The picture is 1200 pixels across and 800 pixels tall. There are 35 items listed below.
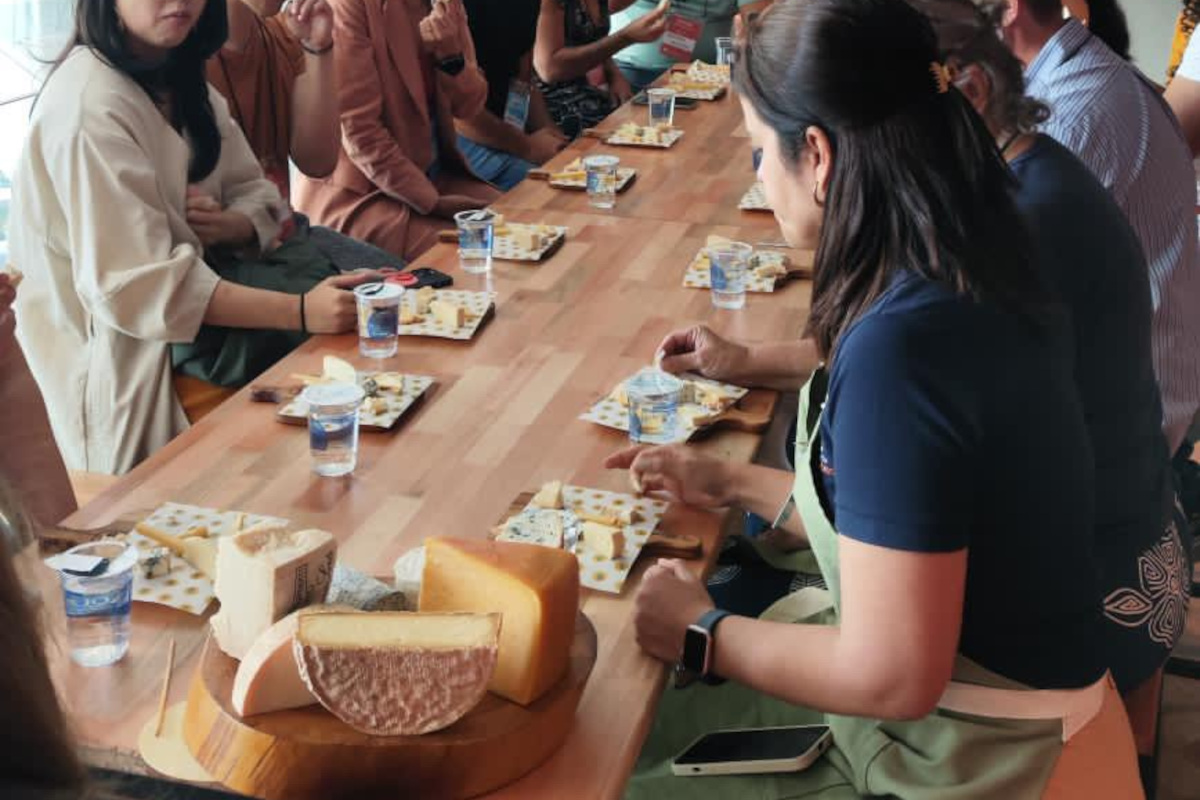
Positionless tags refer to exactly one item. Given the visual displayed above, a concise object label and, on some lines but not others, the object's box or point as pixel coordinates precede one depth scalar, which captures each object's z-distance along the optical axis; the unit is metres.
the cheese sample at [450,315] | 2.26
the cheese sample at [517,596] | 1.16
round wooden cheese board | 1.09
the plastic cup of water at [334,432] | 1.73
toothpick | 1.22
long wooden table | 1.28
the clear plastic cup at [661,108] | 3.89
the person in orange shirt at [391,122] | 3.69
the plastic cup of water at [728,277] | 2.41
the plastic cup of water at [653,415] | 1.88
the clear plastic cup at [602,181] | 3.04
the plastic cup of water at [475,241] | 2.57
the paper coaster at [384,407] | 1.90
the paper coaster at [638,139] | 3.68
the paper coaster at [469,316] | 2.24
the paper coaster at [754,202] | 3.06
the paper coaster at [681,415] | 1.92
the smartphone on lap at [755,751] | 1.53
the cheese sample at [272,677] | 1.10
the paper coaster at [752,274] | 2.54
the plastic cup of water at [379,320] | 2.13
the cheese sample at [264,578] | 1.16
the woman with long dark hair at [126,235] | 2.29
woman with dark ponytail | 1.27
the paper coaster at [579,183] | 3.21
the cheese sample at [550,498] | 1.66
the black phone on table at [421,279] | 2.46
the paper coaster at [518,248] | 2.66
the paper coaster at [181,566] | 1.42
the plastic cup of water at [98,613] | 1.32
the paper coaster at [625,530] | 1.52
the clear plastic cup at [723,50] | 4.73
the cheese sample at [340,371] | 1.98
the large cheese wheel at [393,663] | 1.07
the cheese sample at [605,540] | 1.56
